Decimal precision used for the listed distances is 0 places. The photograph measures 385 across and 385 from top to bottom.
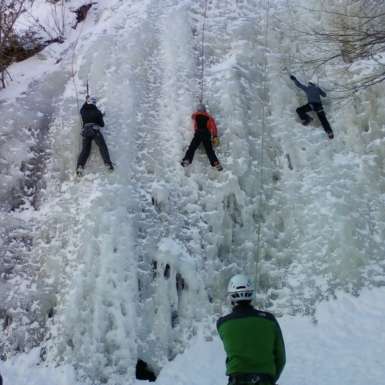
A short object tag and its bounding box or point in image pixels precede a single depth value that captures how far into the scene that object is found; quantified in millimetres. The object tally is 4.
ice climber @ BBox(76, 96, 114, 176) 9117
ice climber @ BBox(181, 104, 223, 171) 9367
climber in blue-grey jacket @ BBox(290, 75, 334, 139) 10250
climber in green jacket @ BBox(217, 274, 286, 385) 4020
